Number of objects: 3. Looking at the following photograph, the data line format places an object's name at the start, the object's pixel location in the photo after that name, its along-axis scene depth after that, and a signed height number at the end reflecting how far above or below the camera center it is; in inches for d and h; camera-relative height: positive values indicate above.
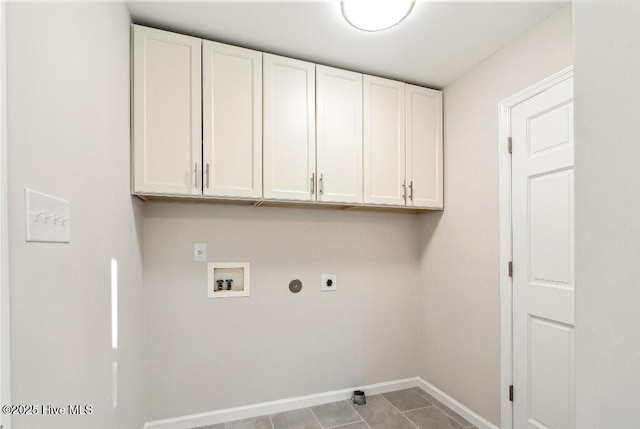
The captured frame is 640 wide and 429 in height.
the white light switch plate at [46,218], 31.4 -0.3
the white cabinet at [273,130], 73.3 +22.9
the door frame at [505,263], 79.8 -12.3
